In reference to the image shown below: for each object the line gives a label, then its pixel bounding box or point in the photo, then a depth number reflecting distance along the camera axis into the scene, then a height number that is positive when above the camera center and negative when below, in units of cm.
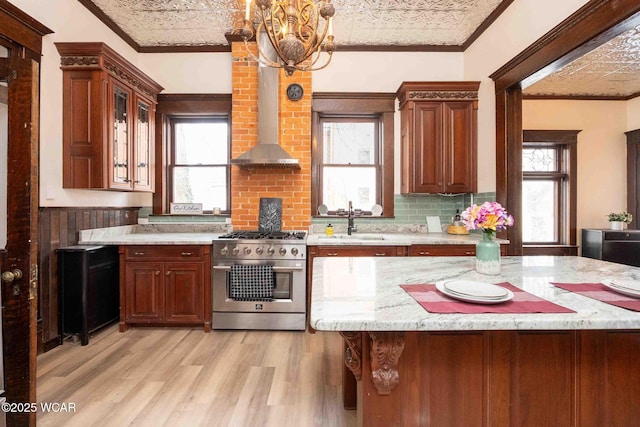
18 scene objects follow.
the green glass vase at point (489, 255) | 171 -22
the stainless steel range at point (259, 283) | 338 -70
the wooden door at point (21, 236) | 171 -12
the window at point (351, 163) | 427 +64
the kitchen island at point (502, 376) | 132 -66
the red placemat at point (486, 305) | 115 -33
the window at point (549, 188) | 541 +40
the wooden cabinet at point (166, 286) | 341 -74
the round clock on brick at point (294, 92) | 403 +143
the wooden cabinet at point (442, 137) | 375 +84
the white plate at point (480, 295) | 122 -31
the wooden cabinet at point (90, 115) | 309 +92
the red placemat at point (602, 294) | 121 -33
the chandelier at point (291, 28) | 169 +96
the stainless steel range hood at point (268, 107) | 380 +119
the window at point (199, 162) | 436 +65
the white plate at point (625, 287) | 130 -30
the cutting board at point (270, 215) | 396 -3
